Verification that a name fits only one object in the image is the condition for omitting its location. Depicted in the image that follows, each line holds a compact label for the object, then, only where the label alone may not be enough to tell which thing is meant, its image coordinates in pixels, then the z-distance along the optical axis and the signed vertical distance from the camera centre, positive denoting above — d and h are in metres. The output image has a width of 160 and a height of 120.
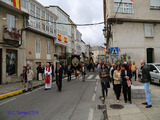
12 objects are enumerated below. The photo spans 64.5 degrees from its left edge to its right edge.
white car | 9.33 -0.93
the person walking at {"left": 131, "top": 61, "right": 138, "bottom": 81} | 11.38 -0.56
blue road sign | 10.45 +0.82
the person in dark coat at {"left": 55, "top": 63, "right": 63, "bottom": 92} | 8.73 -1.03
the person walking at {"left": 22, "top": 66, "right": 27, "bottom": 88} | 9.71 -1.01
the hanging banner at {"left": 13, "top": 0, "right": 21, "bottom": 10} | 13.07 +6.14
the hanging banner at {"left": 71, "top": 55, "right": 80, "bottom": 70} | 14.78 -0.09
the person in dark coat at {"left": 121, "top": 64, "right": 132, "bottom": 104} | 5.49 -0.80
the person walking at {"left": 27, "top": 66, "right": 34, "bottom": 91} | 9.29 -0.99
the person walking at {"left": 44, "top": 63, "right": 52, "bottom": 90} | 9.59 -1.18
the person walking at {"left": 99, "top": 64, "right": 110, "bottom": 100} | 6.27 -0.84
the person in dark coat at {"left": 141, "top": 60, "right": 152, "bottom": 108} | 4.86 -0.75
